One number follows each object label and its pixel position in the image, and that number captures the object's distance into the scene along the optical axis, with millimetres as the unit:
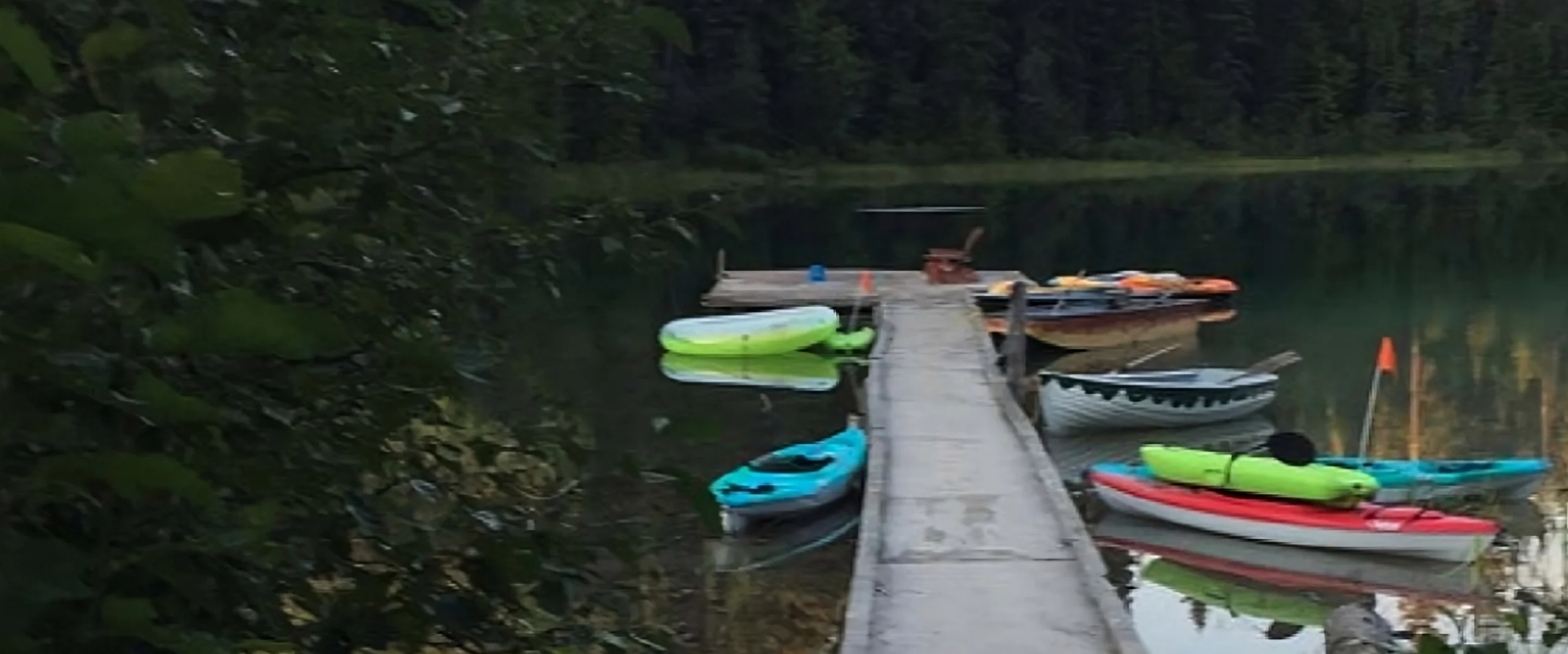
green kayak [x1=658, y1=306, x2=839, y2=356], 20906
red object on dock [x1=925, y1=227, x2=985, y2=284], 23672
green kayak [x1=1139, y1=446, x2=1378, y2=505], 11641
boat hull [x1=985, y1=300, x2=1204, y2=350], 21656
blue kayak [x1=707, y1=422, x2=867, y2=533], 12070
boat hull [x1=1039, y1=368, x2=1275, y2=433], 15758
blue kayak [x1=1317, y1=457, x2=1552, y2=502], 12508
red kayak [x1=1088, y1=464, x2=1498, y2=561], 11102
